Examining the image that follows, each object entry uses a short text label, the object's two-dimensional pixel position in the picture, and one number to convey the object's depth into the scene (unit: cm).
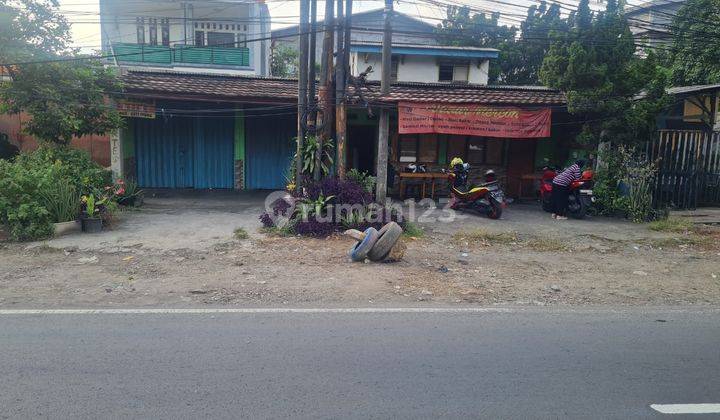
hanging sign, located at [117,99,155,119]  1311
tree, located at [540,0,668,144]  1172
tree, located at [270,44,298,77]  2842
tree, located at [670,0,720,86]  1554
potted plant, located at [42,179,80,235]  941
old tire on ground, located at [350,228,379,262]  791
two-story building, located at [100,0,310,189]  1343
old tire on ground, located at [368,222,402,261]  781
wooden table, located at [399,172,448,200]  1441
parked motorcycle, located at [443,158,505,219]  1216
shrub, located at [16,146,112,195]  1022
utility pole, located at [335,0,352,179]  1027
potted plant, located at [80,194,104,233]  977
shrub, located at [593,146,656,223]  1209
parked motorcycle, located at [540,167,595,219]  1209
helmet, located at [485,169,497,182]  1240
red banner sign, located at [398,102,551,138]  1350
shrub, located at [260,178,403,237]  994
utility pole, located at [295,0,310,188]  1056
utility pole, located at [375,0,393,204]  1209
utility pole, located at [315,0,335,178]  1044
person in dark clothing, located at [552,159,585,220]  1186
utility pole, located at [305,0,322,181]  1059
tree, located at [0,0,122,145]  1041
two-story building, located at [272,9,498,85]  2153
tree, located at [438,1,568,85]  2445
